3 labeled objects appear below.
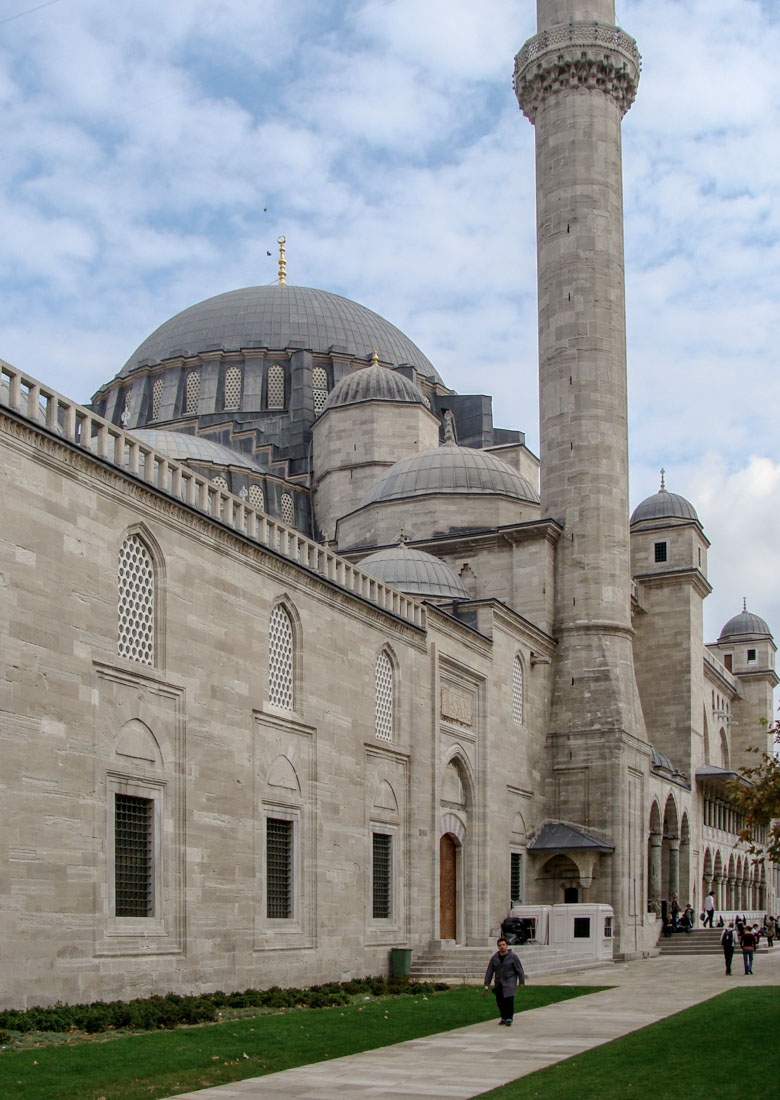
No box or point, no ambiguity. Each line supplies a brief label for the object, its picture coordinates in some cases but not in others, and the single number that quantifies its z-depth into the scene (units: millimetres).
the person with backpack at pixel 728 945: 24125
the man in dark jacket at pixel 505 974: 14180
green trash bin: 22812
